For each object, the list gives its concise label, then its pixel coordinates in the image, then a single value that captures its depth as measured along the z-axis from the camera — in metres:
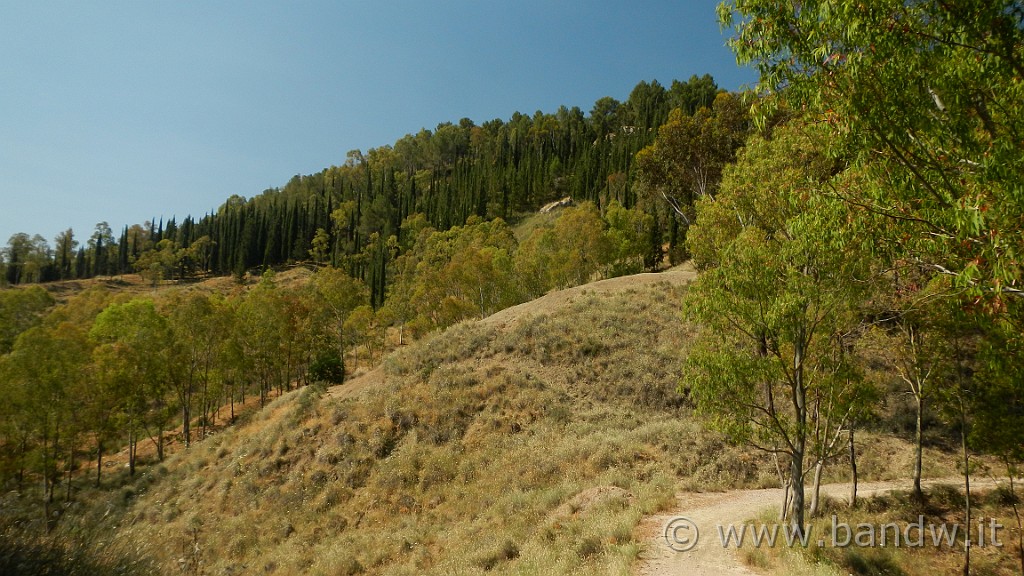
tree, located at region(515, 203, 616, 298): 56.88
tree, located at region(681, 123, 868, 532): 10.46
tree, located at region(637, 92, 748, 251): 39.59
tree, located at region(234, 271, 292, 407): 45.91
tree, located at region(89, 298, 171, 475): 36.34
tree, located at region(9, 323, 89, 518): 31.66
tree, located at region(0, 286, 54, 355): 56.60
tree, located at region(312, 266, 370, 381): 53.47
